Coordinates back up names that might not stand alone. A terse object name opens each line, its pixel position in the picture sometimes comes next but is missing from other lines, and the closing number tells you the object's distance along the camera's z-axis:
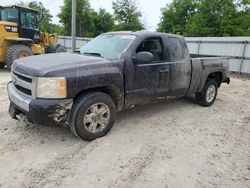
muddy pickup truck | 2.79
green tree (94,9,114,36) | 26.00
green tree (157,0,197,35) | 30.00
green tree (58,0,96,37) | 23.42
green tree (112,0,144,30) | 24.40
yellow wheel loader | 8.22
